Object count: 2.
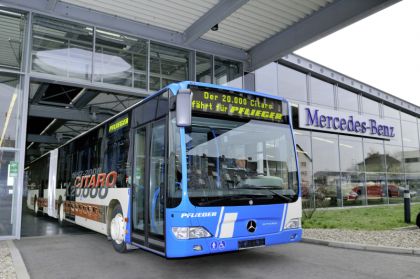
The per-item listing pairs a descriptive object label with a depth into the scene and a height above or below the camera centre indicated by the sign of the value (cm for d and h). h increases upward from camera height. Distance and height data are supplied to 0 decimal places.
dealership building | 1055 +444
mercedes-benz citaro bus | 564 +22
